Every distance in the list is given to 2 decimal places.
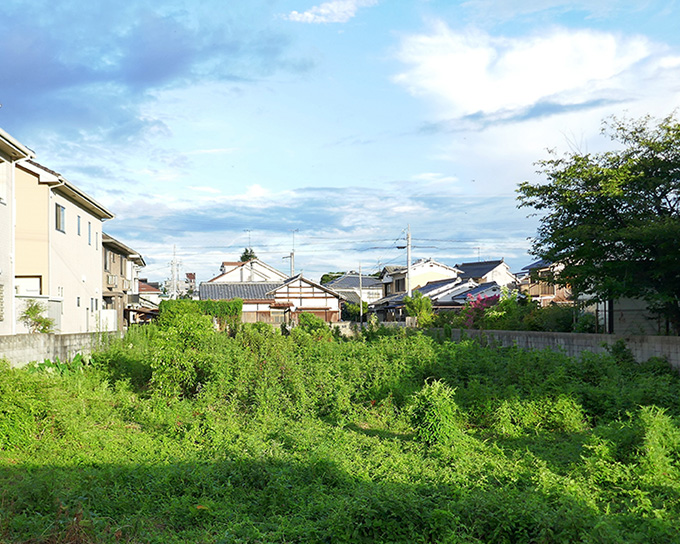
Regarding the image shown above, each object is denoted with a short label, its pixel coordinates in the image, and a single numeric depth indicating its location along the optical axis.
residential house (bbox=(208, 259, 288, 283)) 56.97
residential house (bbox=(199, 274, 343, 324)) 45.44
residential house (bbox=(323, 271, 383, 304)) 66.75
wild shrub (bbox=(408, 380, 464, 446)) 7.69
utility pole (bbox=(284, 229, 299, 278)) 63.48
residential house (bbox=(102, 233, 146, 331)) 26.02
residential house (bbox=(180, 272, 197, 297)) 78.43
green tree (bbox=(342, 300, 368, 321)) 51.06
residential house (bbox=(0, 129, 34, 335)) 12.81
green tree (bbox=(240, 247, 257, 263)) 77.26
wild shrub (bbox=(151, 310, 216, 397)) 10.70
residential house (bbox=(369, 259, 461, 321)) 49.61
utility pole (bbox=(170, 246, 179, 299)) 66.44
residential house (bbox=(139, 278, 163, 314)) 42.39
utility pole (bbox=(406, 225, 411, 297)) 38.56
